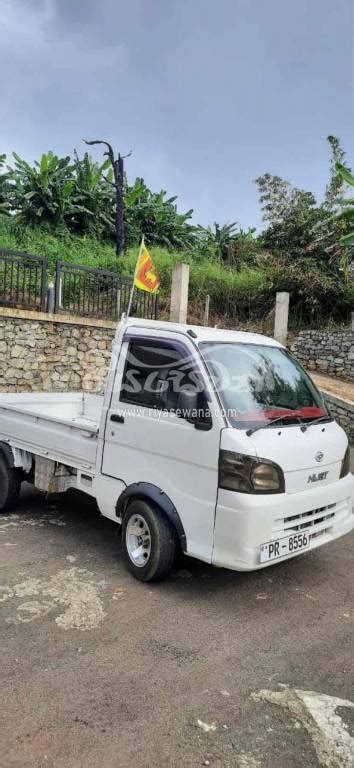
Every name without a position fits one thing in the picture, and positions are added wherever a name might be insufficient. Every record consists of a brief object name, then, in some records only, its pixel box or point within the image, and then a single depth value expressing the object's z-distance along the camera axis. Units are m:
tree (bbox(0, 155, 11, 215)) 22.12
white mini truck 3.32
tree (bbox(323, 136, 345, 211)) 18.99
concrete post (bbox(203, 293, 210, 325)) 16.94
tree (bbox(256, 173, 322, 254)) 18.52
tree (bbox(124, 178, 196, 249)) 23.31
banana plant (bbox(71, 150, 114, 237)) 22.23
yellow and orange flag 8.52
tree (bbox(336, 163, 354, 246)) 12.24
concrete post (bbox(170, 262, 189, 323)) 12.25
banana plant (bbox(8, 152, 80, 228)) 21.22
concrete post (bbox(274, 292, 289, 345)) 15.22
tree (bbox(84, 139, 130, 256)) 18.31
